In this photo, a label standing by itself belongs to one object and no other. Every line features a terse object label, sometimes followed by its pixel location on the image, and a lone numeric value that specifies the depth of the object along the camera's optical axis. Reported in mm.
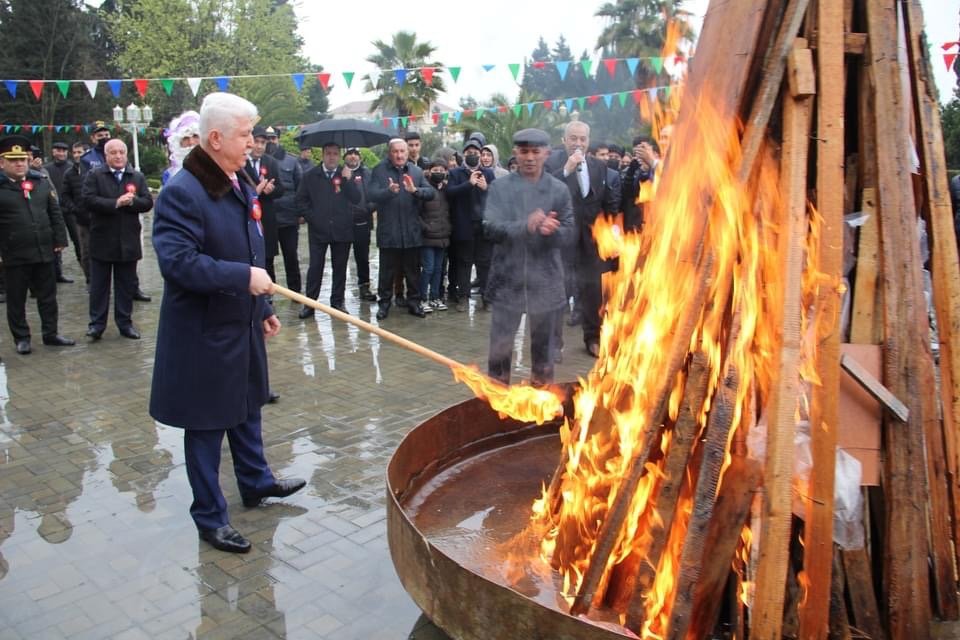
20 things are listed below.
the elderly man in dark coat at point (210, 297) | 3828
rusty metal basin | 2621
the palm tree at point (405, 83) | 43188
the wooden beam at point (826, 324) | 2654
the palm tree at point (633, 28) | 15425
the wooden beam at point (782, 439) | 2541
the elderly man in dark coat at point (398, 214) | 9641
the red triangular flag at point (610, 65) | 12992
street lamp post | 25156
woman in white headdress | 7855
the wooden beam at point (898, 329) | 2818
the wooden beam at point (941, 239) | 3113
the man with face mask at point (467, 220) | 10125
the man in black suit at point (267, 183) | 9508
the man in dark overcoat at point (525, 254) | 6062
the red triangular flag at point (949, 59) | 11141
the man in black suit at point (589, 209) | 8086
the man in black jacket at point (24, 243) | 8008
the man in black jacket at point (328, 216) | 9930
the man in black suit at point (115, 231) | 8484
